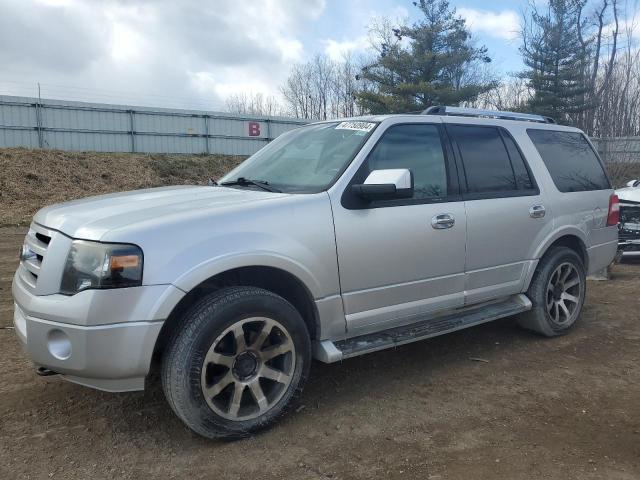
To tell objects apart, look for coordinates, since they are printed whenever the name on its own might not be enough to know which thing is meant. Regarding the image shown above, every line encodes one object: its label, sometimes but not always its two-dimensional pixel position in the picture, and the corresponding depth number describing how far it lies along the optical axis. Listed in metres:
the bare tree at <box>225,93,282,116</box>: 46.53
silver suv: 2.79
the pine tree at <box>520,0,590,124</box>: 30.50
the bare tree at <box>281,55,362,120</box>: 44.62
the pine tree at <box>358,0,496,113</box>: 28.73
